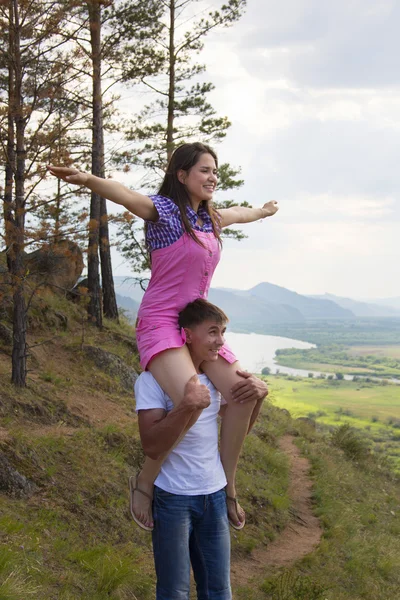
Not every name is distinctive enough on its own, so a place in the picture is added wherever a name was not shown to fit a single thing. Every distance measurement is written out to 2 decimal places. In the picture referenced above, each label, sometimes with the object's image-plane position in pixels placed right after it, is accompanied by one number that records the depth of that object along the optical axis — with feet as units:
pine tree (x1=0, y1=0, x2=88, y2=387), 25.26
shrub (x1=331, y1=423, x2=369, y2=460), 48.47
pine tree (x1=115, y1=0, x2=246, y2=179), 49.03
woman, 8.96
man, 8.39
